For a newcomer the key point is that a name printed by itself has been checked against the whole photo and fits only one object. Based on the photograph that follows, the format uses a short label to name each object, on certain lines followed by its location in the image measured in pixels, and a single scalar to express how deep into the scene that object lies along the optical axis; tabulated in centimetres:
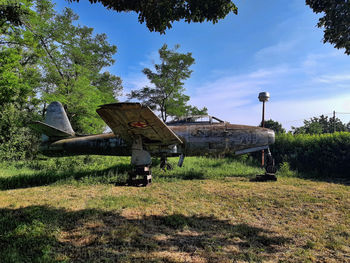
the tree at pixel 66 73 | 1591
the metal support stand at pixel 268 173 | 898
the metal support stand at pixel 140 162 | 748
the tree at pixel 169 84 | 3017
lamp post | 1096
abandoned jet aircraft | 739
